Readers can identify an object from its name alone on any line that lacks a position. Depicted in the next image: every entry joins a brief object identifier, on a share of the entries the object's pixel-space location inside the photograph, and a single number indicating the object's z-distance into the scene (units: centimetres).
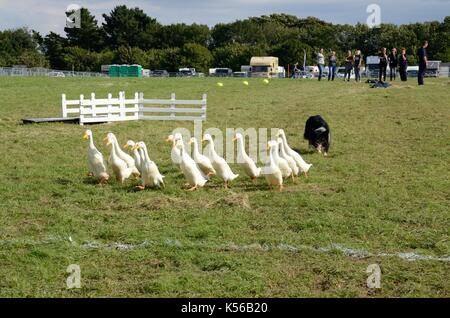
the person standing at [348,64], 3274
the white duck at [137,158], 855
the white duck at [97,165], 862
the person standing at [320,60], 3173
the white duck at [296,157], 906
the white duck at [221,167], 843
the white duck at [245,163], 863
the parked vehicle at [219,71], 7736
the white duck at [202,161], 873
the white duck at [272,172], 810
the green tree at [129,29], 10288
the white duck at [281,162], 835
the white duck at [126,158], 882
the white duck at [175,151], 841
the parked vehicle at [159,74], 7421
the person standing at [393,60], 3098
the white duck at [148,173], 823
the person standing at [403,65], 2832
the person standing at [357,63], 3175
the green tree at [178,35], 10612
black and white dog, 1127
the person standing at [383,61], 2813
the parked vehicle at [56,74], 7089
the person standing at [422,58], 2574
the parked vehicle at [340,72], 5902
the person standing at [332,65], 3182
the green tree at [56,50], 9576
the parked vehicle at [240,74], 6976
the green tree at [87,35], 9900
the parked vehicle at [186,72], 7444
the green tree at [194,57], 9025
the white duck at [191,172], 820
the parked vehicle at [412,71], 5841
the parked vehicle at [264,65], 7506
